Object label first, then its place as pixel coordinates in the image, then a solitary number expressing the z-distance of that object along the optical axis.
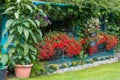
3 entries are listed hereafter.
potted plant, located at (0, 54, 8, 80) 8.31
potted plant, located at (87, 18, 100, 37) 11.93
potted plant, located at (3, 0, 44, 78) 8.95
